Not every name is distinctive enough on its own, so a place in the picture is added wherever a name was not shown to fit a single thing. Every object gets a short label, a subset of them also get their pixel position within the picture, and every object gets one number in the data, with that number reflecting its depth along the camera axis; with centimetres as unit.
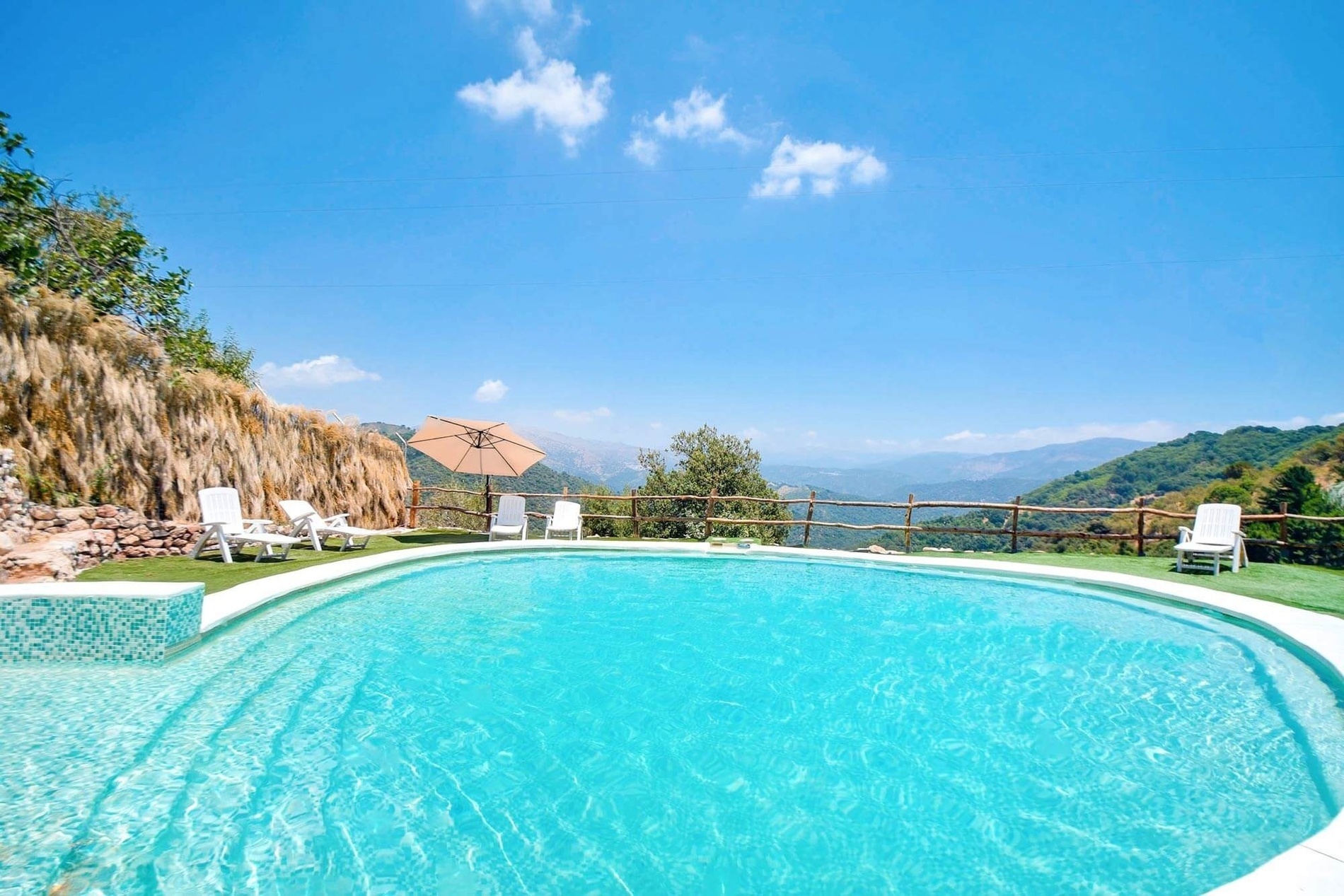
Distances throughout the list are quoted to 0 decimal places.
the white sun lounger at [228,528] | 677
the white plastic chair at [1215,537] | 765
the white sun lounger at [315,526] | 839
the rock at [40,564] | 469
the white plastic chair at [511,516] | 1068
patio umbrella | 1106
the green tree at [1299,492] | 1354
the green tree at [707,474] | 2258
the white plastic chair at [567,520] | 1096
